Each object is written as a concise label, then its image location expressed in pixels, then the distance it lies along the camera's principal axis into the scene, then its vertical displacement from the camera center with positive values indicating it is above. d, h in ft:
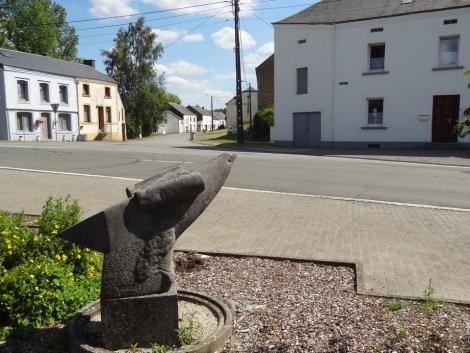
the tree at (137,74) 188.96 +20.36
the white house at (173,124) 299.05 -0.49
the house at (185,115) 312.09 +5.49
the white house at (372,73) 81.76 +9.09
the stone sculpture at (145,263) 11.09 -3.38
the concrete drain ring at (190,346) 11.27 -5.29
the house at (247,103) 237.86 +9.95
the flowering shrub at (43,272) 13.29 -4.56
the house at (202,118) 366.02 +3.98
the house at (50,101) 124.26 +7.04
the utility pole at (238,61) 98.17 +12.96
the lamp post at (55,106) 114.62 +4.46
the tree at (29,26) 181.31 +38.14
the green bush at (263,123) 114.32 -0.13
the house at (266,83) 140.46 +11.84
